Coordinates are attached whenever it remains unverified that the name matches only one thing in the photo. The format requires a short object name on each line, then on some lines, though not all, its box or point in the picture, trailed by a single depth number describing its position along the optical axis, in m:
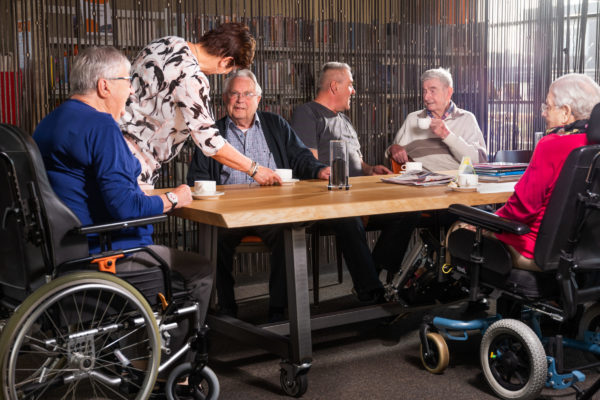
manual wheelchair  1.84
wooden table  2.30
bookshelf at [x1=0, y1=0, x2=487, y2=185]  3.74
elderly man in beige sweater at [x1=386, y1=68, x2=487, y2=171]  4.24
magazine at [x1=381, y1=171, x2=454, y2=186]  3.02
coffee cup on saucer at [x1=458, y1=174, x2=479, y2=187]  2.83
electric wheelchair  2.23
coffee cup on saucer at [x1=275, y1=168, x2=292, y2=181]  3.04
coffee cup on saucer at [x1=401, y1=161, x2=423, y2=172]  3.38
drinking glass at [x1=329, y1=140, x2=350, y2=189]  2.89
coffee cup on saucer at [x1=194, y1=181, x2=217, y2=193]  2.62
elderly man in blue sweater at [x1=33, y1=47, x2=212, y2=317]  2.07
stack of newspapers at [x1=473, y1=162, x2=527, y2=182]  3.29
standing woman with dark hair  2.76
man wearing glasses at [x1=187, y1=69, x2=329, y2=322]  3.25
